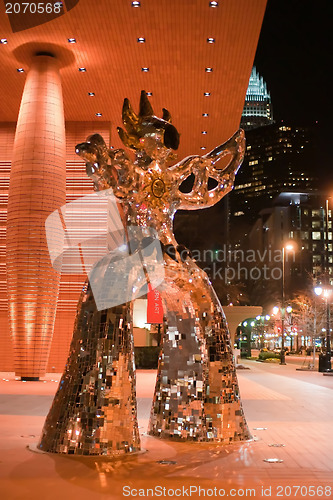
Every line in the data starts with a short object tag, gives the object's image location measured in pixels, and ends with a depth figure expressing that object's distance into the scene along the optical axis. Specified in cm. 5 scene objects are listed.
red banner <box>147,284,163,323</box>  2353
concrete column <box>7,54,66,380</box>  1617
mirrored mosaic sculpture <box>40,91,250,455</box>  624
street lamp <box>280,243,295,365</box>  3469
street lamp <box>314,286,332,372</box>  2519
